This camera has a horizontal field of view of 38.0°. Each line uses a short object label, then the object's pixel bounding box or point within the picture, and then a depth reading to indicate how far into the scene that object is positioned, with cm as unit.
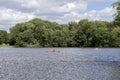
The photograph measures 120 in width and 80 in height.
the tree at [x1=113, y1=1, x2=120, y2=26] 3420
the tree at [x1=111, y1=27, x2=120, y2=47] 9570
